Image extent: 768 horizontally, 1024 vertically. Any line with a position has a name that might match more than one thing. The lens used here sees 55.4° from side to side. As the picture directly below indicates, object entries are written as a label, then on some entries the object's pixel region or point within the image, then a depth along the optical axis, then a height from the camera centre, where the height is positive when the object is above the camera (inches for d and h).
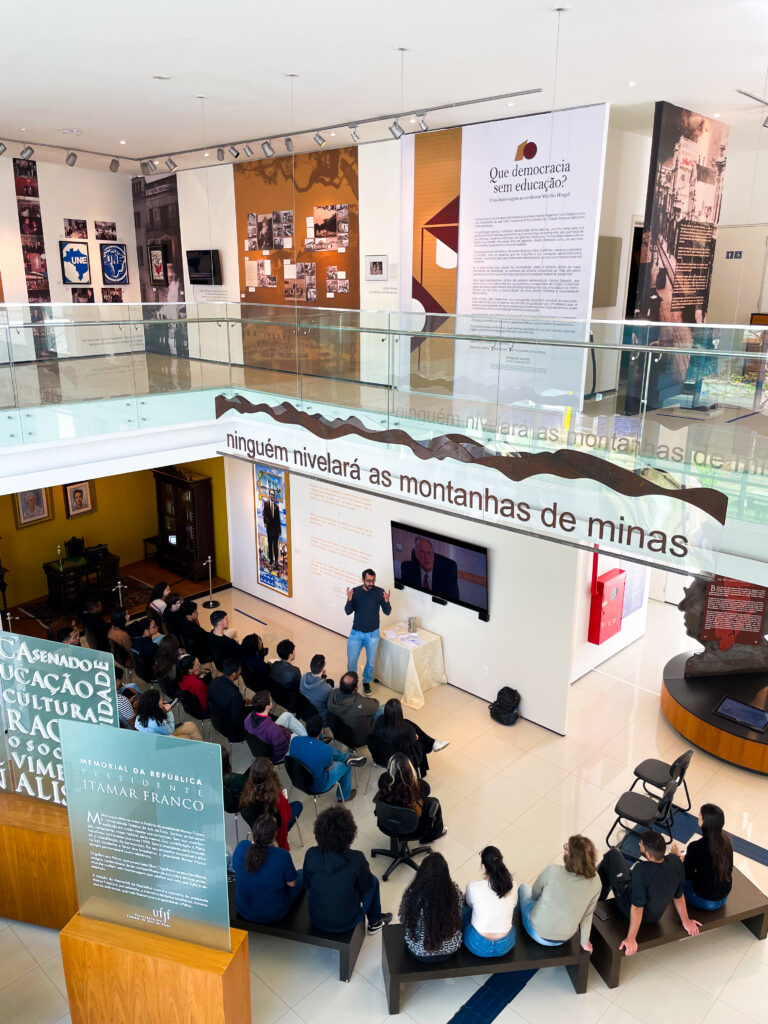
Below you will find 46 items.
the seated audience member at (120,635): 287.4 -130.0
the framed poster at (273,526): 387.5 -121.9
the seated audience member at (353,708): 244.5 -133.4
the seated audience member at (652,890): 165.5 -130.6
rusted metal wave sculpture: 169.8 -44.4
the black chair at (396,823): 201.2 -141.1
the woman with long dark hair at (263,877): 166.4 -130.2
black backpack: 295.3 -160.0
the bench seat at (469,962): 164.2 -145.3
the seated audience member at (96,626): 298.8 -131.5
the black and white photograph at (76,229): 446.5 +35.9
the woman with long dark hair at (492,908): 160.9 -130.6
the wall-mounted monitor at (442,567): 303.0 -113.0
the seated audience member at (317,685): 260.6 -134.7
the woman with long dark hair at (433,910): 159.8 -129.8
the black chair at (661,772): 224.4 -145.0
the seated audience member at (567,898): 161.6 -129.4
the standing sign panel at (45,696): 156.9 -86.3
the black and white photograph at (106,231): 465.7 +36.8
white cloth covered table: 309.4 -154.5
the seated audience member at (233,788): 216.8 -141.8
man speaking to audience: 314.7 -134.8
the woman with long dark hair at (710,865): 175.6 -132.3
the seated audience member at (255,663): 272.8 -134.0
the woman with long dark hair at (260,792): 189.0 -124.5
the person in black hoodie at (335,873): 165.9 -127.0
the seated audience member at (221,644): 281.3 -130.2
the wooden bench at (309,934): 171.6 -145.3
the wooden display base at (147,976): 138.9 -127.9
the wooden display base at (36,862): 177.9 -135.6
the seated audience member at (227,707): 240.2 -131.4
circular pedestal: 262.7 -152.6
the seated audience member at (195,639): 298.5 -136.5
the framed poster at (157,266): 475.8 +15.6
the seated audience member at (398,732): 228.2 -131.9
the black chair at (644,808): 214.8 -146.7
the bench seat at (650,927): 172.4 -145.7
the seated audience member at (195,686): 259.3 -134.8
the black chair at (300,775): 217.0 -138.4
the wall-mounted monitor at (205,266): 442.0 +14.8
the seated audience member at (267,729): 229.1 -131.8
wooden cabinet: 424.2 -130.0
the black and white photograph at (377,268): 360.8 +11.9
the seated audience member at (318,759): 219.1 -134.8
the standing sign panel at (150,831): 127.4 -94.6
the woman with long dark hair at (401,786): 202.7 -131.5
